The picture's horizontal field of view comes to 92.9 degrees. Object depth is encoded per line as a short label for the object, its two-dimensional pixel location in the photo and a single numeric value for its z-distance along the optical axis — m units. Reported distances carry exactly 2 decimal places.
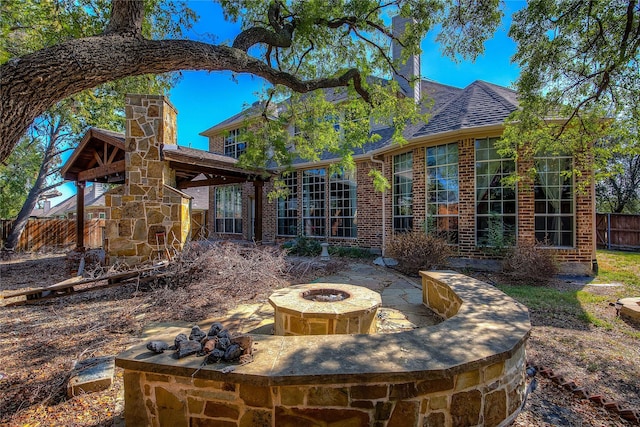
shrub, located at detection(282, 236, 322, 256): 11.22
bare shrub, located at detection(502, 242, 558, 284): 6.91
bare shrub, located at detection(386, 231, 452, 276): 7.66
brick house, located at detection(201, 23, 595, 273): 7.79
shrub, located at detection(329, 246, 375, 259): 10.62
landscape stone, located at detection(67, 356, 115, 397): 2.75
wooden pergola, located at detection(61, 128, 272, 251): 7.79
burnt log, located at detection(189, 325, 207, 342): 2.46
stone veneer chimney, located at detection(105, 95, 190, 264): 6.91
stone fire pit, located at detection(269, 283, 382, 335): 3.54
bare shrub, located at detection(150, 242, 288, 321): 5.22
